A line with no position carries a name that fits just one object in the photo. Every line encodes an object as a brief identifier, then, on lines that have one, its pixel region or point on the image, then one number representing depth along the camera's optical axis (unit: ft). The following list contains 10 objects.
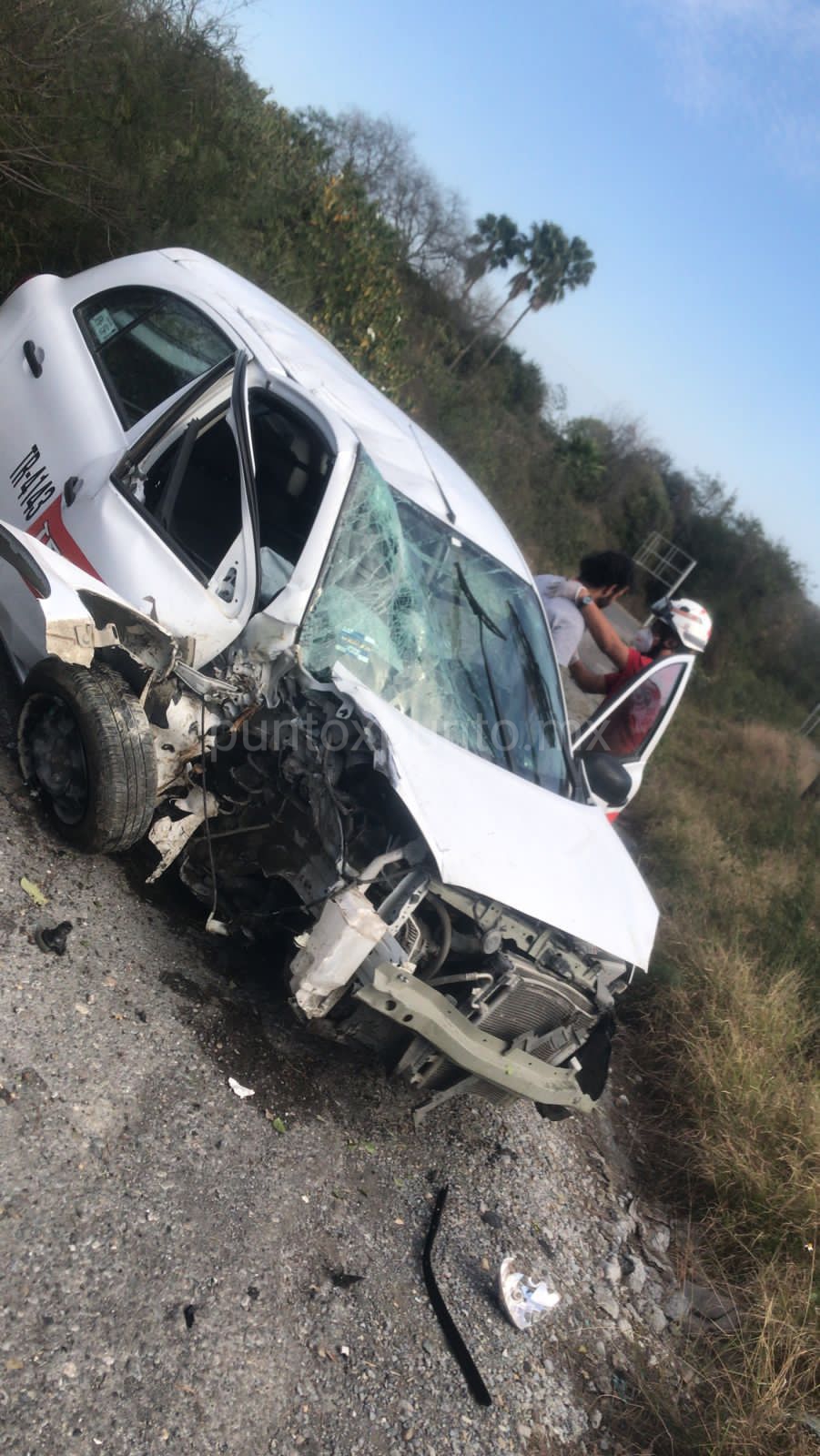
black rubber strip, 9.58
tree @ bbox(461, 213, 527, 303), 126.72
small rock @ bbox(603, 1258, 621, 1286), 12.59
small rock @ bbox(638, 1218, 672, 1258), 13.80
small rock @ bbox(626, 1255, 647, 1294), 12.69
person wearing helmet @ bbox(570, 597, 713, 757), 17.34
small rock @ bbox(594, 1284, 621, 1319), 12.00
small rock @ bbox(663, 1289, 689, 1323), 12.60
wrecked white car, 9.98
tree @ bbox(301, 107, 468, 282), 118.83
